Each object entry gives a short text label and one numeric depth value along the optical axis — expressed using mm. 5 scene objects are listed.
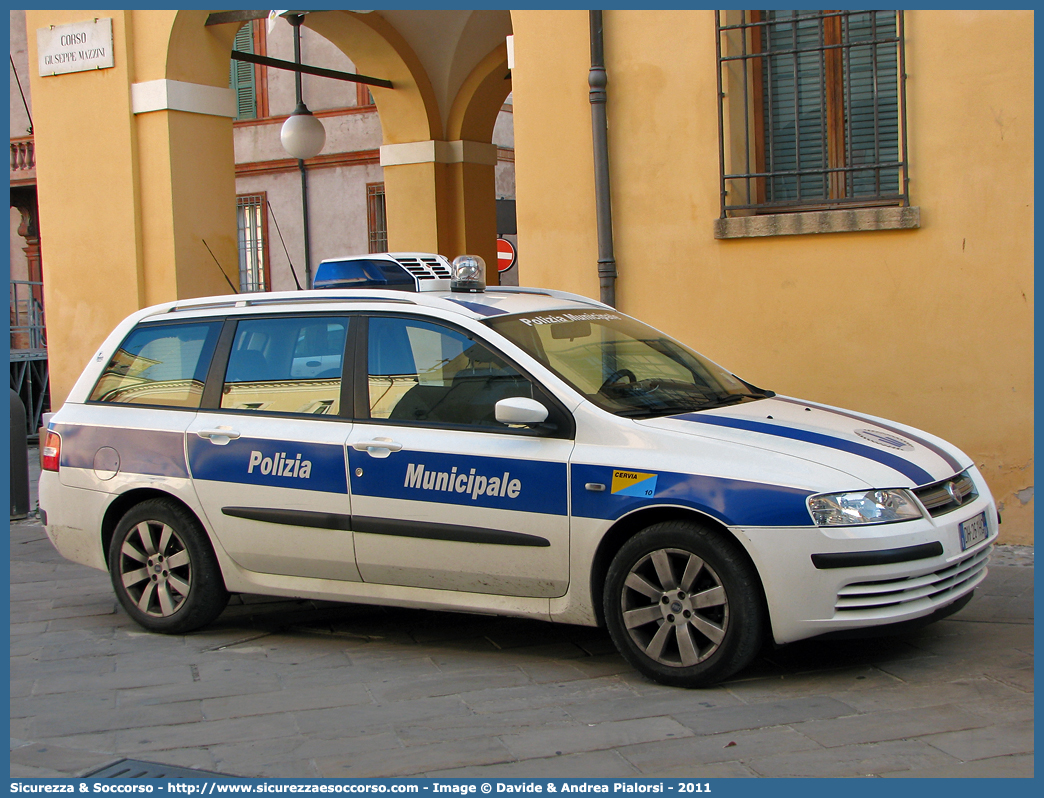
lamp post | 12297
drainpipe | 8023
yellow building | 7090
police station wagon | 4426
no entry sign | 14719
